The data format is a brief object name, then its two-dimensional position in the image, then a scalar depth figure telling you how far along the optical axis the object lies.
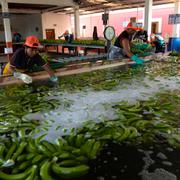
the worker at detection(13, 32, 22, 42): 18.69
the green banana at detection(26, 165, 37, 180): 1.65
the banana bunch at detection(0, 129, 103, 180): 1.72
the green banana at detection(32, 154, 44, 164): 1.87
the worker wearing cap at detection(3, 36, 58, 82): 4.09
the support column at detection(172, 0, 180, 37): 13.09
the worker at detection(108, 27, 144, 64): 6.24
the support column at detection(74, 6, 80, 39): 17.00
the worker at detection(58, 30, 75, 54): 14.39
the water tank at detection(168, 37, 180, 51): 9.70
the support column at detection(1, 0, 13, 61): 12.92
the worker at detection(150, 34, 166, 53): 9.98
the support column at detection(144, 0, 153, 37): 12.41
